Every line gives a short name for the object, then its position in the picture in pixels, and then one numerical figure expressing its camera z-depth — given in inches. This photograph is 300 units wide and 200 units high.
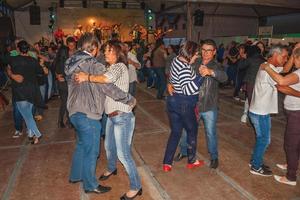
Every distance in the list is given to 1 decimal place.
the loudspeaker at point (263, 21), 996.7
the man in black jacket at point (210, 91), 139.4
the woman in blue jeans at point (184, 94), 133.3
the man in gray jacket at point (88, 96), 112.4
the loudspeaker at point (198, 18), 705.9
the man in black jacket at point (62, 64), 215.8
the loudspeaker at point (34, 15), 667.8
